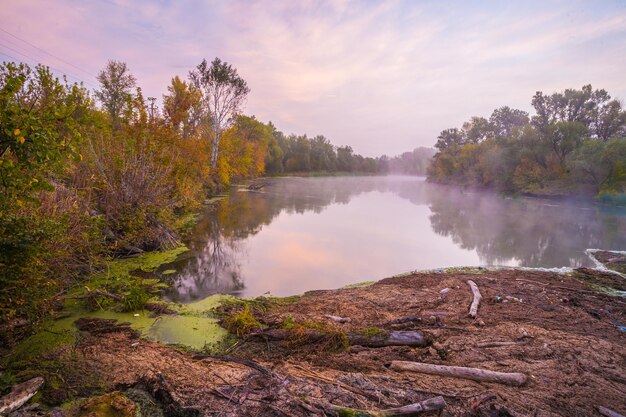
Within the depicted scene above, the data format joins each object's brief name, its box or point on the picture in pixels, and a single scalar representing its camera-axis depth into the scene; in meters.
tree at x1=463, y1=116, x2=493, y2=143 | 64.38
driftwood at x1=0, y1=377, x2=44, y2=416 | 2.97
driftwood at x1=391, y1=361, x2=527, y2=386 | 4.13
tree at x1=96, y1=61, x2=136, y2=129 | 31.50
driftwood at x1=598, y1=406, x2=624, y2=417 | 3.52
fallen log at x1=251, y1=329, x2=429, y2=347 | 4.98
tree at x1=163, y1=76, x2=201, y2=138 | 20.00
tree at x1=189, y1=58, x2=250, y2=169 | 28.84
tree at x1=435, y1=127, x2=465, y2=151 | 70.81
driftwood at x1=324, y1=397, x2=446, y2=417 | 3.35
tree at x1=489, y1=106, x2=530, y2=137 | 62.50
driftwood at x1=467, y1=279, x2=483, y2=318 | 6.26
